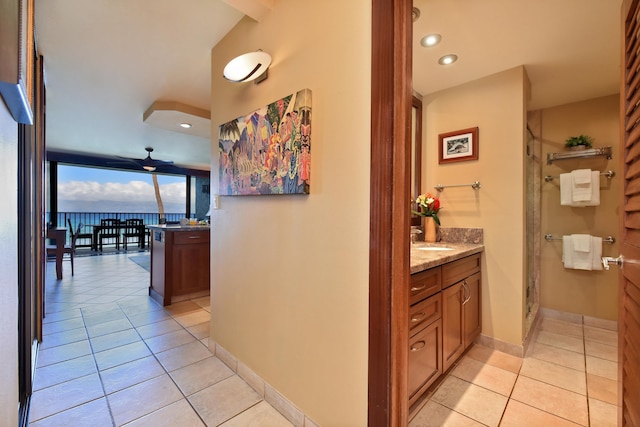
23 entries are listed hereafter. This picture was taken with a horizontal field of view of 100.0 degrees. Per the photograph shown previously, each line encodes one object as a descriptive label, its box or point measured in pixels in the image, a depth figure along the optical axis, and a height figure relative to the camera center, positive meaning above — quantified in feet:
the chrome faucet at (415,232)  8.18 -0.62
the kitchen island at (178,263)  10.32 -2.04
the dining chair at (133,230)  26.53 -1.82
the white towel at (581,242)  8.61 -0.99
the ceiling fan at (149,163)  17.63 +3.28
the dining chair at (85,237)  24.26 -2.27
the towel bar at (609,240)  8.58 -0.90
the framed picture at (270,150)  4.31 +1.16
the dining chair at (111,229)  25.59 -1.67
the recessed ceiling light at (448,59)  6.70 +3.88
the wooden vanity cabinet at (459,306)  5.57 -2.21
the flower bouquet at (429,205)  7.85 +0.20
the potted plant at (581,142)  8.86 +2.31
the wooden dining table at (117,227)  24.82 -1.83
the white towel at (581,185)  8.45 +0.84
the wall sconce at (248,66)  4.94 +2.71
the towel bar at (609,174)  8.56 +1.21
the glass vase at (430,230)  8.10 -0.55
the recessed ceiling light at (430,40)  5.93 +3.87
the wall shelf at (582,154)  8.54 +1.91
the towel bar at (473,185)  7.69 +0.78
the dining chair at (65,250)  14.16 -2.02
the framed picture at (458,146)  7.75 +1.98
